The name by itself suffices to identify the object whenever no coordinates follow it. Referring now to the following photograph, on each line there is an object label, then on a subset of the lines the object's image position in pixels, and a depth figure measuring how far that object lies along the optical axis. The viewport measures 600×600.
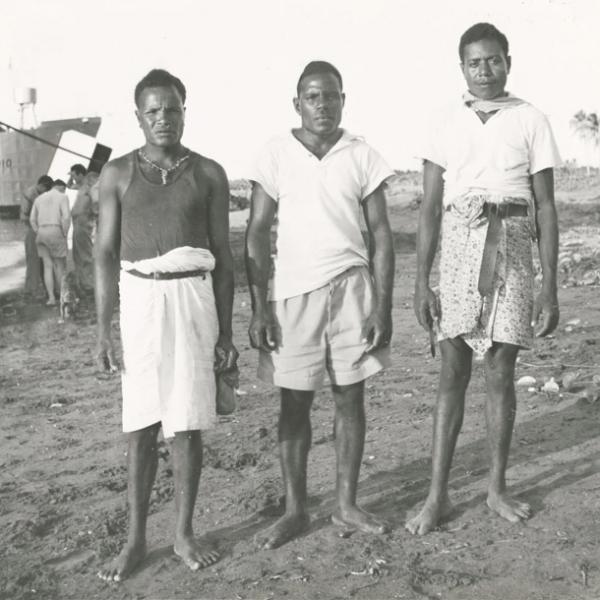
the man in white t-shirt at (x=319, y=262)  3.29
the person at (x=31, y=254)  11.34
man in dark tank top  3.09
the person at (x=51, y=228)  10.38
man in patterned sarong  3.36
